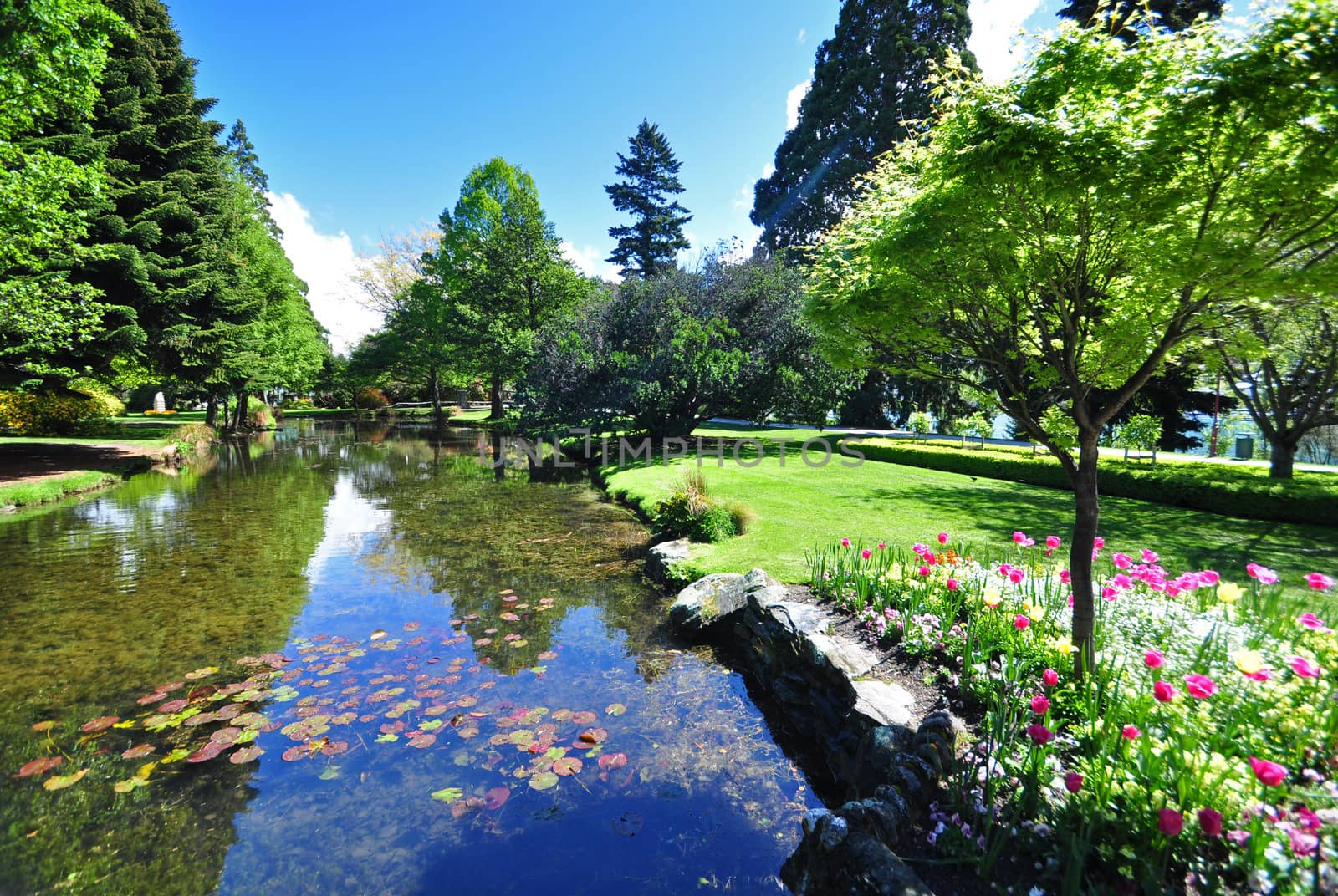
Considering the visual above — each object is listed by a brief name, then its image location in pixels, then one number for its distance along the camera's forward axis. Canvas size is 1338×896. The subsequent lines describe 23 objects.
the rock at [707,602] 6.55
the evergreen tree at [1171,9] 15.88
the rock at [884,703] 4.07
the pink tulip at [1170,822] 2.22
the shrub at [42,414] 21.92
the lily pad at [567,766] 4.18
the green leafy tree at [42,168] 11.09
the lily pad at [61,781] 3.90
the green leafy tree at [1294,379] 9.77
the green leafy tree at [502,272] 29.86
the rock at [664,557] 8.38
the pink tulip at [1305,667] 2.61
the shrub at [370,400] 54.44
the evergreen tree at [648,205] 40.41
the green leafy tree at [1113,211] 2.79
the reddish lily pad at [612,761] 4.28
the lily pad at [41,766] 4.04
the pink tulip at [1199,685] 2.67
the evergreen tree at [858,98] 26.84
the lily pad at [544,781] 4.04
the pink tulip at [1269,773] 2.15
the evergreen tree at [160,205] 17.62
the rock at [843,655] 4.79
